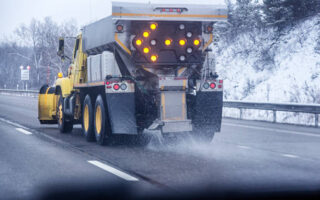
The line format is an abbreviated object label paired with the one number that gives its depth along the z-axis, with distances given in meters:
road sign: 75.06
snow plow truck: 11.33
